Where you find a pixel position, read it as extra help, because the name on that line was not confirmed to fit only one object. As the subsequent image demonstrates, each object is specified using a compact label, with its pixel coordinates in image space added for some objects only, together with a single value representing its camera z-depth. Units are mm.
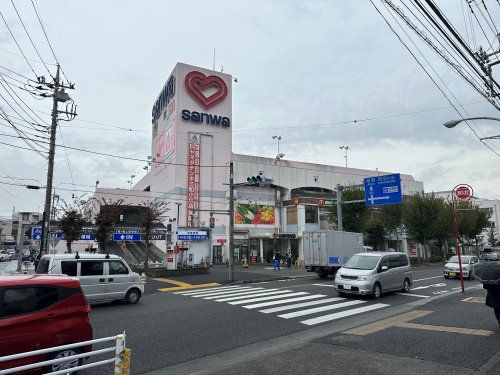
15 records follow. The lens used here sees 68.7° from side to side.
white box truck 23484
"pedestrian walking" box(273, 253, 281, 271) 30922
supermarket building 44344
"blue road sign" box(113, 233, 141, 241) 29664
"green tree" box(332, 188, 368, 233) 41656
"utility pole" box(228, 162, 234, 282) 22719
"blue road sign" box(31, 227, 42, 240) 24797
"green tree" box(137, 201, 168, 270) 27562
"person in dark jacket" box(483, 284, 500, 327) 8703
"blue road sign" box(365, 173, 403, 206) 25531
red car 5340
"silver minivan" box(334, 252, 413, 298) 14398
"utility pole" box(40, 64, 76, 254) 19891
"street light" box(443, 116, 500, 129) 13539
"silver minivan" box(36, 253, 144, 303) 12516
